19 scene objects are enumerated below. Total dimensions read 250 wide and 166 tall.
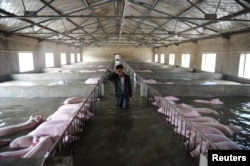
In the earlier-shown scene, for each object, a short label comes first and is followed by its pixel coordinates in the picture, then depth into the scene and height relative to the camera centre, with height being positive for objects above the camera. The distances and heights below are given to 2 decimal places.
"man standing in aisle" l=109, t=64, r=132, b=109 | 5.57 -0.79
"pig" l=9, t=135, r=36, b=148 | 3.78 -1.65
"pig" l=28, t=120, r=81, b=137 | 3.98 -1.49
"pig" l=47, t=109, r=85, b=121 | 4.80 -1.45
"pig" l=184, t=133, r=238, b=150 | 3.66 -1.50
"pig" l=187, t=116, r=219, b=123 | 4.79 -1.48
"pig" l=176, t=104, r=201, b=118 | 5.25 -1.44
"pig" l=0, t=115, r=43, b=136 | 4.44 -1.65
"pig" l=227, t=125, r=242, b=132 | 4.66 -1.65
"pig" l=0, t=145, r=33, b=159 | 3.27 -1.64
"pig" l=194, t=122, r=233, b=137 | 4.41 -1.54
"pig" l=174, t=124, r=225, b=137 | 4.00 -1.48
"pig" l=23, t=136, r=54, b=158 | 3.20 -1.55
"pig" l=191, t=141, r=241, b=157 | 3.36 -1.50
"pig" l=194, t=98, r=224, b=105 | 7.06 -1.54
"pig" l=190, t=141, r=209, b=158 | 3.38 -1.58
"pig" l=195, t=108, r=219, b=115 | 5.97 -1.59
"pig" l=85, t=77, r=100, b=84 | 9.87 -1.17
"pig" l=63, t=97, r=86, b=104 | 6.65 -1.47
